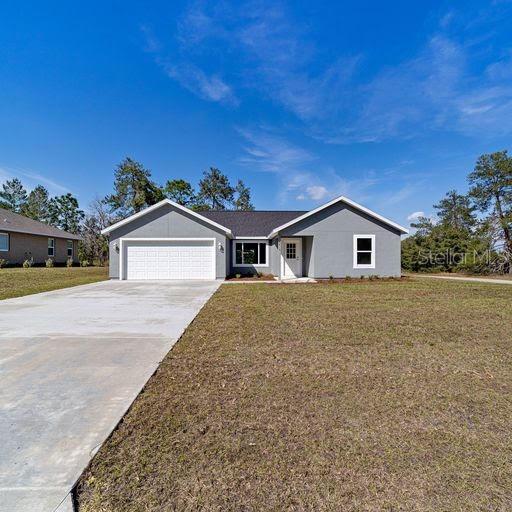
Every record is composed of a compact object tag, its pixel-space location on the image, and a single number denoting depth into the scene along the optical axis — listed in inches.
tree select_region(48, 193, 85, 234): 2008.7
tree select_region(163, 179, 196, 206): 1657.2
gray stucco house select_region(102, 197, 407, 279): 652.1
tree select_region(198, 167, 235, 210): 1801.2
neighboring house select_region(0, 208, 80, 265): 941.2
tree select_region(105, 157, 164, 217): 1565.0
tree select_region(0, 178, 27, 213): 2170.3
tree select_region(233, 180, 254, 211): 1895.9
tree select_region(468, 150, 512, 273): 1037.2
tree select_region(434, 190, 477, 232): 1562.6
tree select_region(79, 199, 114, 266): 1325.0
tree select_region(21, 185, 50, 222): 2037.4
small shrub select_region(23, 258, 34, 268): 930.7
